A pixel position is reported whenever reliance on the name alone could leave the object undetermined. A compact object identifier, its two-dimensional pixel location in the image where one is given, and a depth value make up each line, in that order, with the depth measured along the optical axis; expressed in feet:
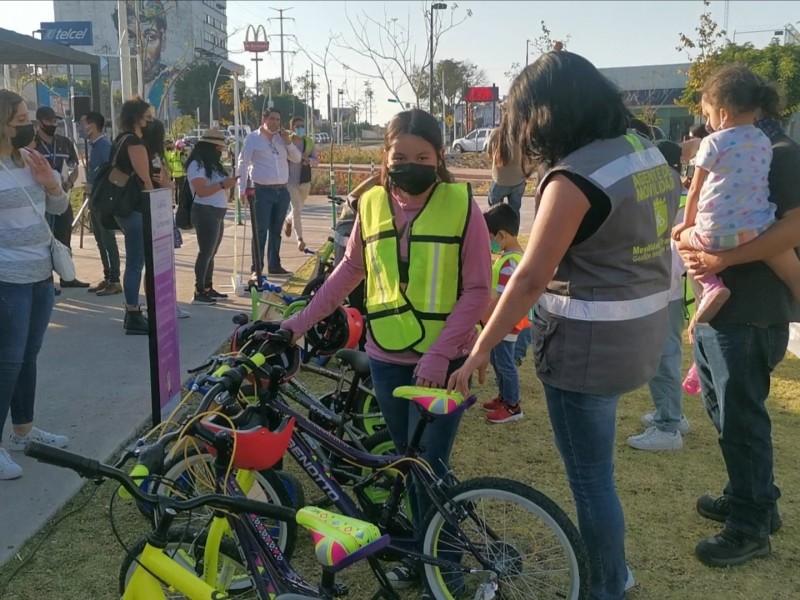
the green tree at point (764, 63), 73.36
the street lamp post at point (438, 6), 73.95
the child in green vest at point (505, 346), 15.79
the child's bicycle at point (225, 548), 6.17
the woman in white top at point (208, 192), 24.01
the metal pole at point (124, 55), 45.98
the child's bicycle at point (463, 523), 8.27
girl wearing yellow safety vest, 9.02
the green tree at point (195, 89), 230.07
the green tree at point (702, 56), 72.38
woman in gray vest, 7.22
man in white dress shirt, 27.96
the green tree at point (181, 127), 117.54
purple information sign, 13.82
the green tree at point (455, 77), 171.94
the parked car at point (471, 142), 135.85
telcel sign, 66.08
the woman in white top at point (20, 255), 12.32
